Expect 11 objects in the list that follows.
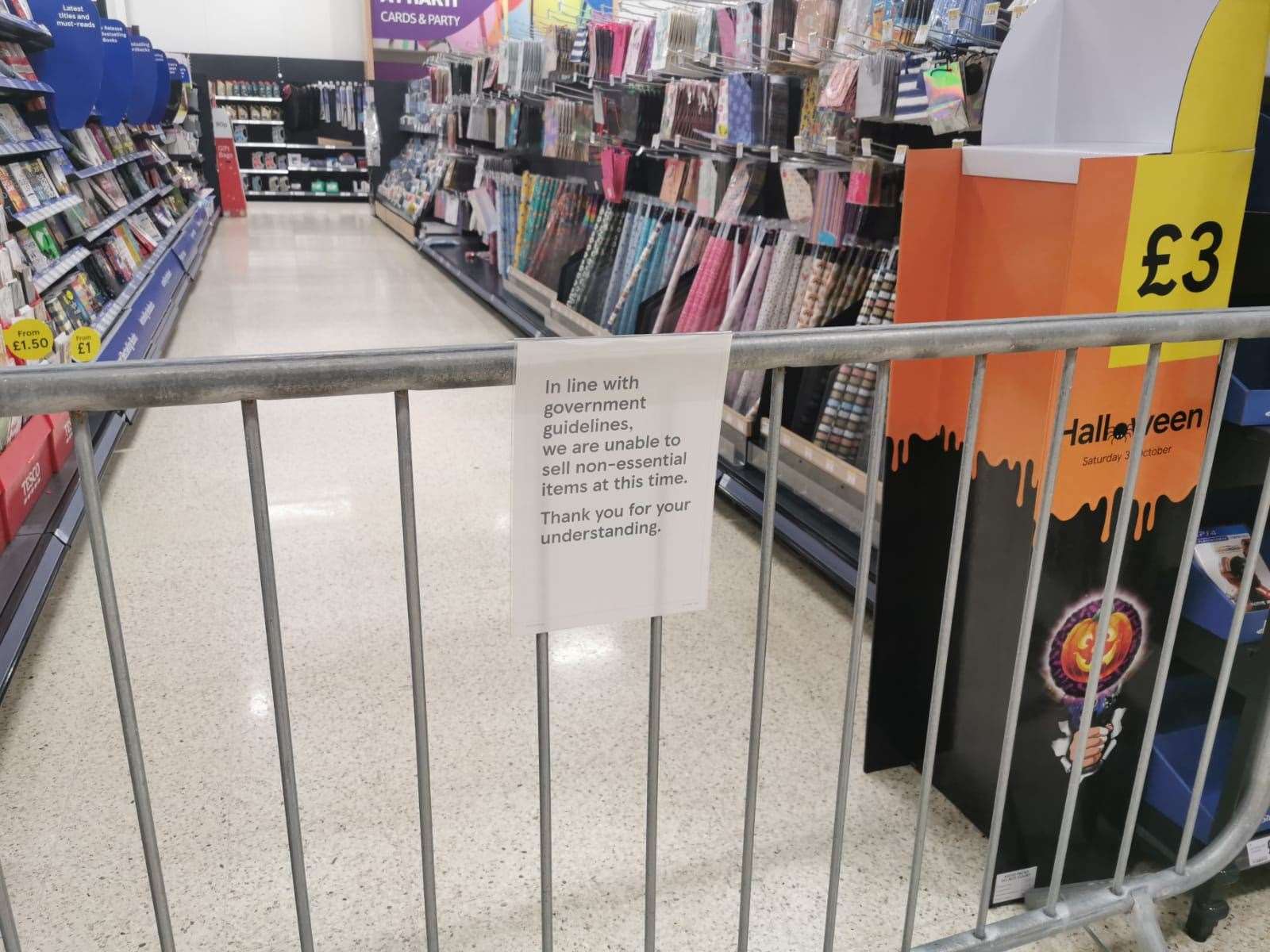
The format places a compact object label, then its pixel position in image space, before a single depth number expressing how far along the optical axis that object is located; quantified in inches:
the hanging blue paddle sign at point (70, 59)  210.2
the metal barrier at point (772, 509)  39.0
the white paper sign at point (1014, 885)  71.2
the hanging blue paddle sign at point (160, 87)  404.8
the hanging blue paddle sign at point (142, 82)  343.6
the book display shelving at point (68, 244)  108.7
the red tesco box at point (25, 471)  108.9
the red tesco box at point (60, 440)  130.1
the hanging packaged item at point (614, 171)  195.2
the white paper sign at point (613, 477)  43.0
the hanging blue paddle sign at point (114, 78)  280.8
